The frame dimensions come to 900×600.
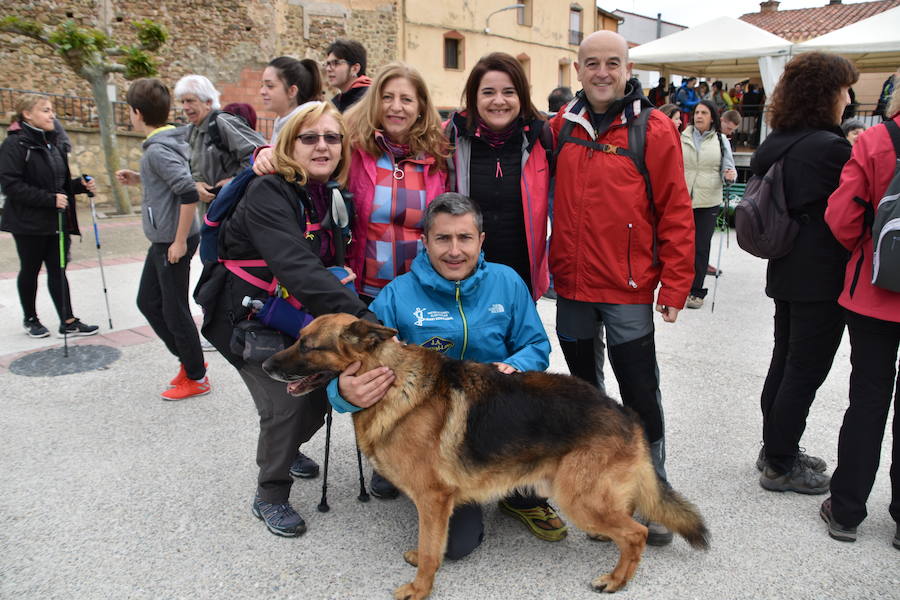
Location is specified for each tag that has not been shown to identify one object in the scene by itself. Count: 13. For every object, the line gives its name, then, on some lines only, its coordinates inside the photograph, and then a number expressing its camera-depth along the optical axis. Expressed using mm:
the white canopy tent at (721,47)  12758
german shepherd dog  2473
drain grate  5020
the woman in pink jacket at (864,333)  2627
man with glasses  4875
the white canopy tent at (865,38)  11719
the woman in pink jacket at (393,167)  3154
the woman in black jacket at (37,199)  5500
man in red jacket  2908
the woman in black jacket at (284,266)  2643
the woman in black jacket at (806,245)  3006
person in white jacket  7219
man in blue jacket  2865
